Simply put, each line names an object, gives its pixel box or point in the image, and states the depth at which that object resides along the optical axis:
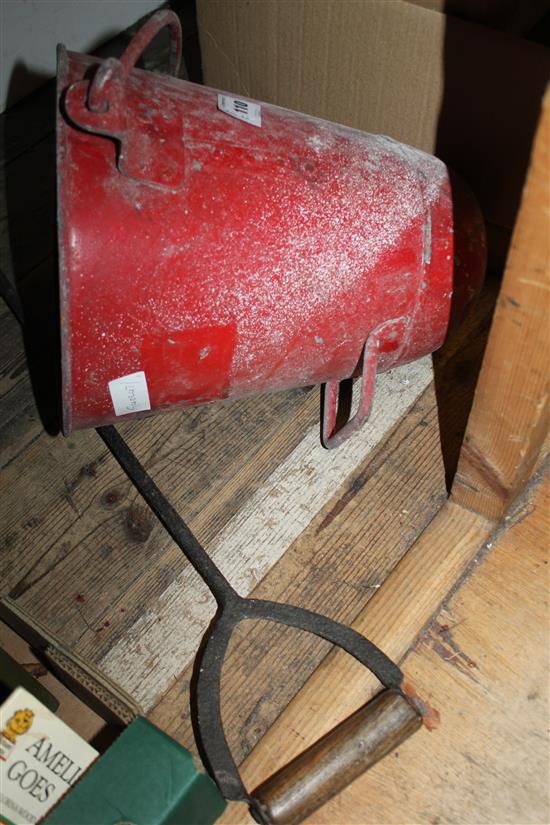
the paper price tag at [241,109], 0.90
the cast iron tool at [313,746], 0.83
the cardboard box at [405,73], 1.08
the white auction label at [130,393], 0.90
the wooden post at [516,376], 0.63
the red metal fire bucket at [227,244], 0.80
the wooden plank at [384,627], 0.90
